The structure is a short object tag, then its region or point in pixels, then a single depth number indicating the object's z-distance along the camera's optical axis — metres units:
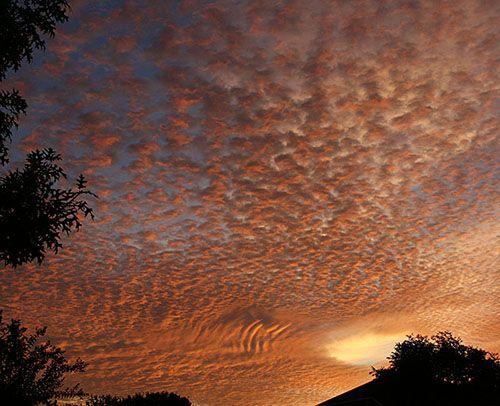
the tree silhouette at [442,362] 53.63
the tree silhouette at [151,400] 26.41
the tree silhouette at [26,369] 13.04
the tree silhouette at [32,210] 11.44
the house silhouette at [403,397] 21.95
